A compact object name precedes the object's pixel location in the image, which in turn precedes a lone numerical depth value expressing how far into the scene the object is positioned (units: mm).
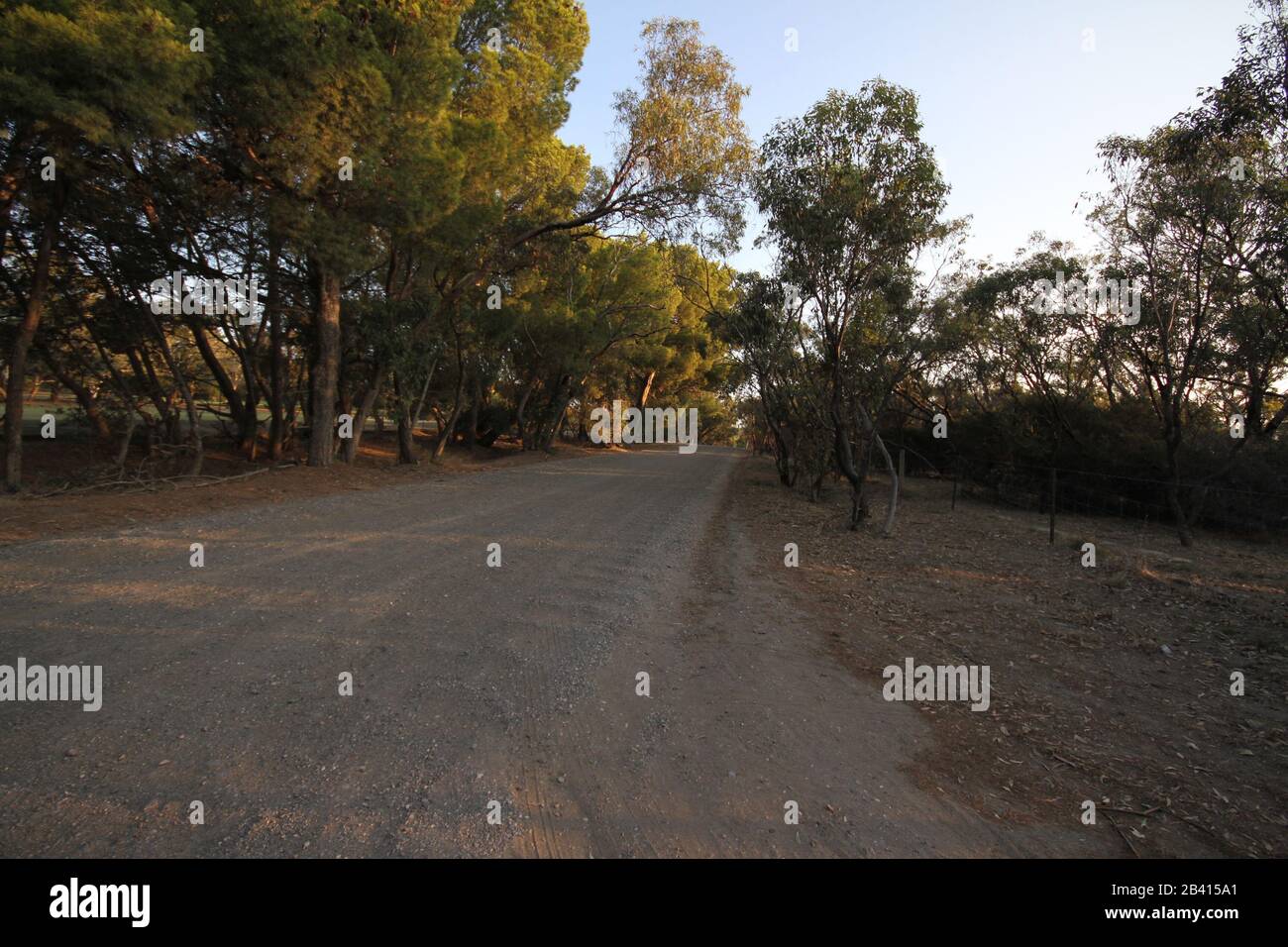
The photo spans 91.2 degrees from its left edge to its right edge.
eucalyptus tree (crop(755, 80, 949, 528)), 11266
